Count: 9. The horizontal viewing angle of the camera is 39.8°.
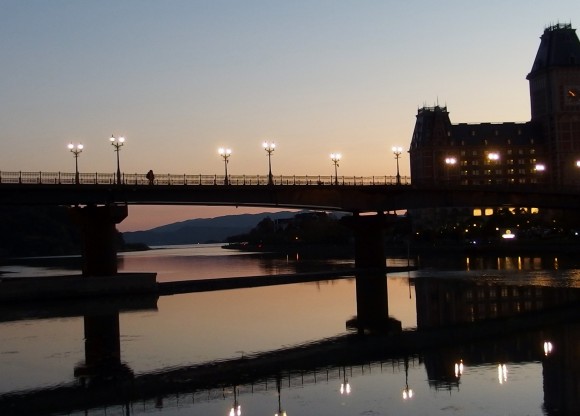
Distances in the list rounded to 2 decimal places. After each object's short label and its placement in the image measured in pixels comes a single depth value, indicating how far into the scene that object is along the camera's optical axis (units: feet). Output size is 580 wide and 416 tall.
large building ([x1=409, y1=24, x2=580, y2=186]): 576.28
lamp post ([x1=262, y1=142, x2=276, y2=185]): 273.75
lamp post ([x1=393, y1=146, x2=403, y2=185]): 307.25
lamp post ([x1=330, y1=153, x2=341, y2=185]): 307.27
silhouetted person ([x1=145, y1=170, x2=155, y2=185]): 255.45
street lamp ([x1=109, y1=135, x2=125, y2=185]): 250.16
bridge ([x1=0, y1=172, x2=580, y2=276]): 245.04
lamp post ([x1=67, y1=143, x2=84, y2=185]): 245.65
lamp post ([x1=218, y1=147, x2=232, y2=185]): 278.05
